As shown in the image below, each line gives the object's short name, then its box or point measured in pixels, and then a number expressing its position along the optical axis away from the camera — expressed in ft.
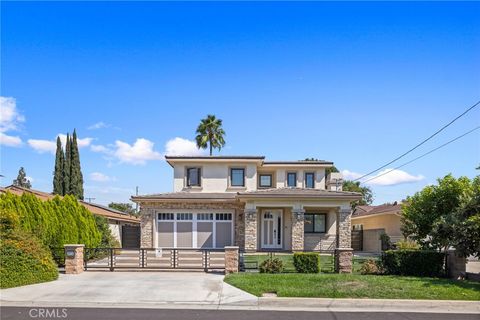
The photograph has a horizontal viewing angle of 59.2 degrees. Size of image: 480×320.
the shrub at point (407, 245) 60.59
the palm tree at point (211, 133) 142.10
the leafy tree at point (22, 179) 260.36
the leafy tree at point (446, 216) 44.19
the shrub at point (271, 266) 49.76
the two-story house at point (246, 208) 83.25
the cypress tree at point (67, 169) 138.72
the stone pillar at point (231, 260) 50.67
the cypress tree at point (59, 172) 138.00
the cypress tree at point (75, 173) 140.46
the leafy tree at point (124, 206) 253.24
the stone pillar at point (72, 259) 51.24
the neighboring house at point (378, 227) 93.63
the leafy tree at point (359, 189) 207.15
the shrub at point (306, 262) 50.42
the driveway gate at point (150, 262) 54.95
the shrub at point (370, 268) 50.73
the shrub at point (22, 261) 42.06
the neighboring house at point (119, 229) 97.49
